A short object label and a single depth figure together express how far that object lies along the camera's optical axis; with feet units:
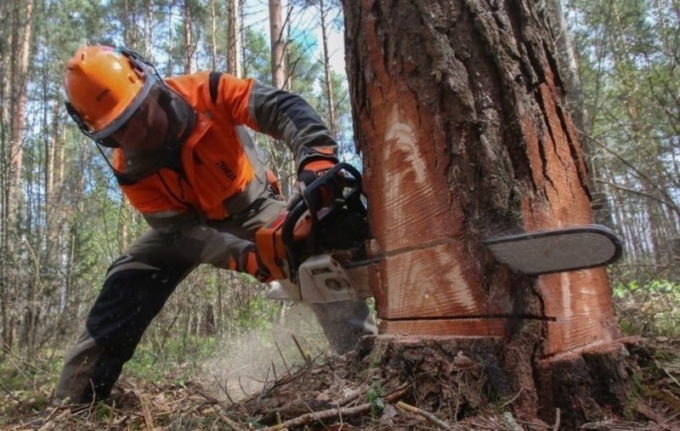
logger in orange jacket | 7.75
